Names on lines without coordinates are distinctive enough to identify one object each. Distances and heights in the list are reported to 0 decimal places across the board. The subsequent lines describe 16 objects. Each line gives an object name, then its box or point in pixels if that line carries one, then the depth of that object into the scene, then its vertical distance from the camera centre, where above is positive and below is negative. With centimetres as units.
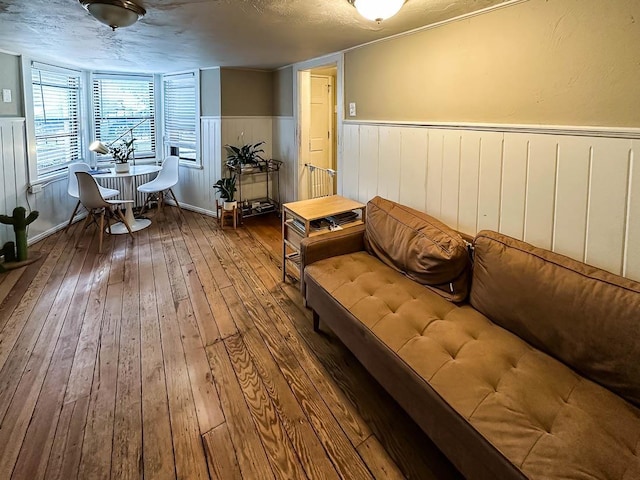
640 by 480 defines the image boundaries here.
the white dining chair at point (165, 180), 514 -3
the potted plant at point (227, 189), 490 -14
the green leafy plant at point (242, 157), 504 +28
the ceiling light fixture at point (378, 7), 190 +87
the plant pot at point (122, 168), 484 +12
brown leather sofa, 116 -70
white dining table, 471 -39
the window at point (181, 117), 530 +89
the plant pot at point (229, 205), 486 -34
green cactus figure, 357 -47
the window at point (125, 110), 541 +99
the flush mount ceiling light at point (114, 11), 202 +91
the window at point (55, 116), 435 +75
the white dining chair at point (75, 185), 451 -10
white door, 483 +73
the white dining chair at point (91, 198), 398 -23
